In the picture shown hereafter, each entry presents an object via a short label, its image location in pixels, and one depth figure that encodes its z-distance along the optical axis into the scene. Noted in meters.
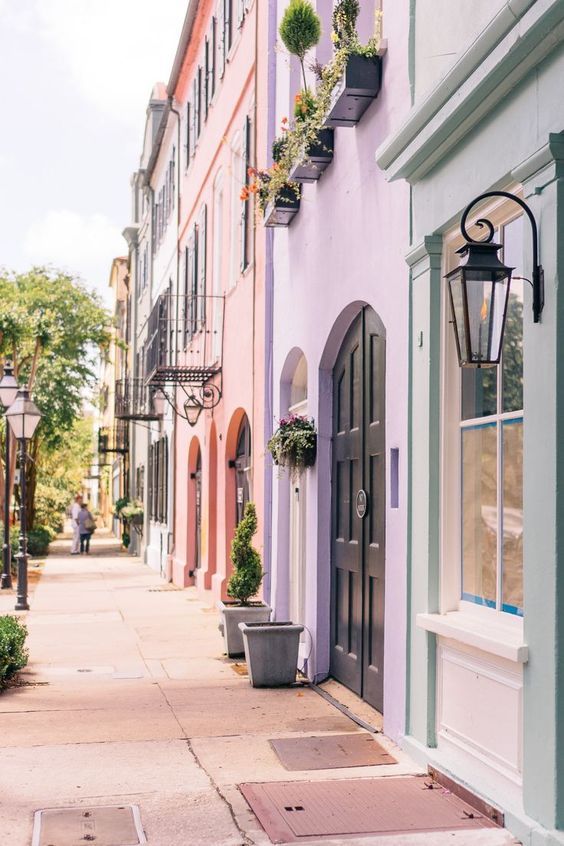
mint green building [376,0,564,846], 4.70
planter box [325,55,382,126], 7.70
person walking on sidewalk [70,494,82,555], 33.00
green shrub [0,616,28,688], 9.02
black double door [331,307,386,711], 7.88
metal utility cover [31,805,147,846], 4.95
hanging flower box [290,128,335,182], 9.14
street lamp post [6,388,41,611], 16.45
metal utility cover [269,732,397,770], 6.51
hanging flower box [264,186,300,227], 10.38
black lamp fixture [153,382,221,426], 16.20
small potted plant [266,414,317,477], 9.40
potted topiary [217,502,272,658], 10.12
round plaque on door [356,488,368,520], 8.13
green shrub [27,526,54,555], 30.70
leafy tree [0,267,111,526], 27.86
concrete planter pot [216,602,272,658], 10.31
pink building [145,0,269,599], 13.20
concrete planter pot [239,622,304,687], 8.99
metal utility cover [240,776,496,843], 5.18
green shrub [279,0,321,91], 9.27
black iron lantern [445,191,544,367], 4.89
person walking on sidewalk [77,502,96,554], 32.91
